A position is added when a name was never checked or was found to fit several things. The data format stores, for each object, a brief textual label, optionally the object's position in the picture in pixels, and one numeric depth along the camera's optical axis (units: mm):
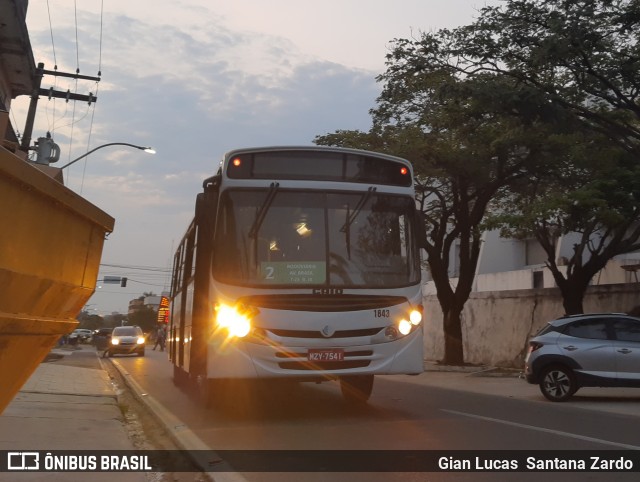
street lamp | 24619
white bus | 9117
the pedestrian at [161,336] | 46109
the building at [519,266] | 28891
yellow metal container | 3596
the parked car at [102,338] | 43312
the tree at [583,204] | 16906
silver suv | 12867
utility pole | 20844
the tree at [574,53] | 15891
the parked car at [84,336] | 66781
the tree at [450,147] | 20531
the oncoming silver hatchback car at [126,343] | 36000
